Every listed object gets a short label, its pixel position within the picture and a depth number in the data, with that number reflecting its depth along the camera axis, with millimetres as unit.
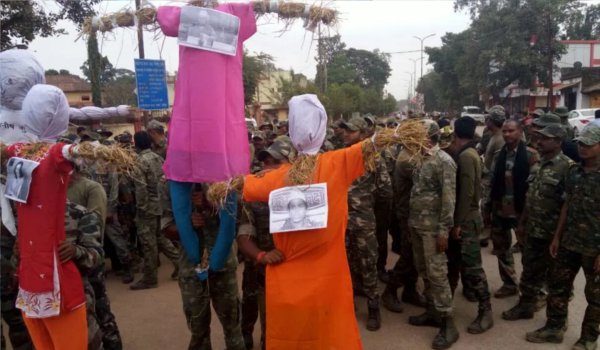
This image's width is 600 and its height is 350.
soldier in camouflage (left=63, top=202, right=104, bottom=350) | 2603
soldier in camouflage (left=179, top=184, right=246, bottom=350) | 3207
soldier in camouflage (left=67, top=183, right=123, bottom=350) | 3287
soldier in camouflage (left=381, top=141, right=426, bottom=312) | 4738
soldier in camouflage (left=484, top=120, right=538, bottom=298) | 4914
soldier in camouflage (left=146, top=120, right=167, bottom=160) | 6059
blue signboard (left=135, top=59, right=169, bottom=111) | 8227
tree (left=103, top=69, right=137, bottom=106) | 27628
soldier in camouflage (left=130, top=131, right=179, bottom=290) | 5672
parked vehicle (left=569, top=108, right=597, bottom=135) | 19044
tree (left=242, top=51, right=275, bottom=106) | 19184
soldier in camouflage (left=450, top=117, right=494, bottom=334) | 4105
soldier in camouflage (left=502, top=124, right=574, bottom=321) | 3955
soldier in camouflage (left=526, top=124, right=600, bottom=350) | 3434
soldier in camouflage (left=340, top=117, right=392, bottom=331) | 4293
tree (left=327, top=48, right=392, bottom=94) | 72062
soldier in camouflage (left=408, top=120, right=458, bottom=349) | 3790
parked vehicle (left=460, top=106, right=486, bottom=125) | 36900
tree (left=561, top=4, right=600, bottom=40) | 46531
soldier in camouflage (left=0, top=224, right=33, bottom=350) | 2947
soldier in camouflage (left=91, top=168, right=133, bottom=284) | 5694
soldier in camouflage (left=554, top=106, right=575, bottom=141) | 7370
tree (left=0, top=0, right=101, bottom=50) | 7872
